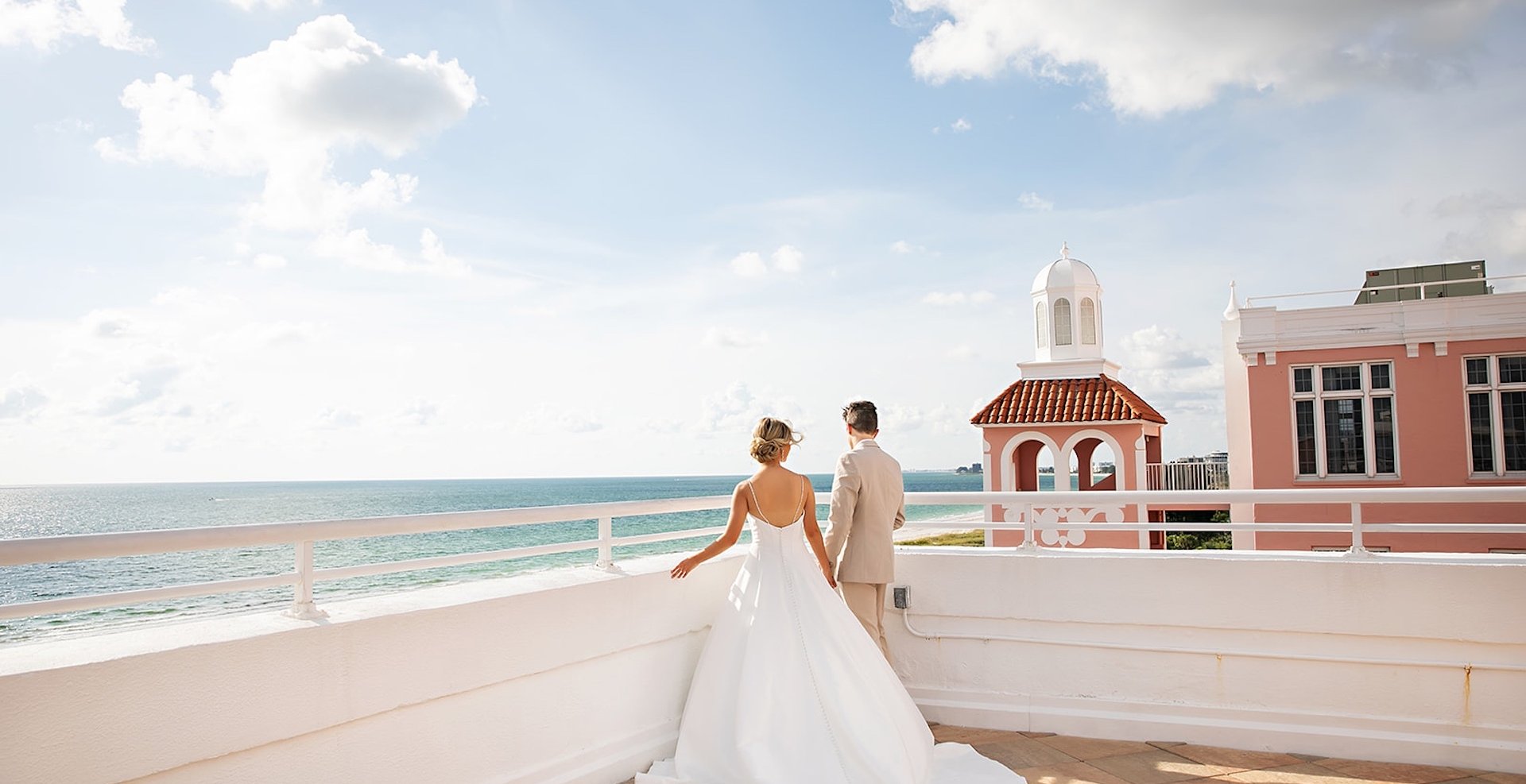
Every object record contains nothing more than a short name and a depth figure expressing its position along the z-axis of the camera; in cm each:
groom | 500
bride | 420
